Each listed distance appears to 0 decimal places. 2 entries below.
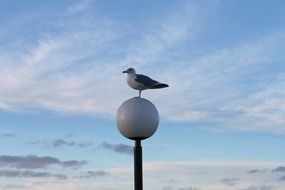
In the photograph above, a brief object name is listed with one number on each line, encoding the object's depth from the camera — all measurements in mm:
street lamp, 7289
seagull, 7996
